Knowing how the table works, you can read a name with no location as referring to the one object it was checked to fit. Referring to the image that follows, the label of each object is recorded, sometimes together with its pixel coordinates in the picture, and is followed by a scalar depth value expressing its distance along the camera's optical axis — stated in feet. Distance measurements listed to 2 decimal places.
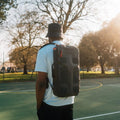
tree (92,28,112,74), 135.31
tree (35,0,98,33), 70.49
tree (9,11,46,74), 66.31
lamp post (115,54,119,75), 112.74
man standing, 7.06
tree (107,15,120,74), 129.18
